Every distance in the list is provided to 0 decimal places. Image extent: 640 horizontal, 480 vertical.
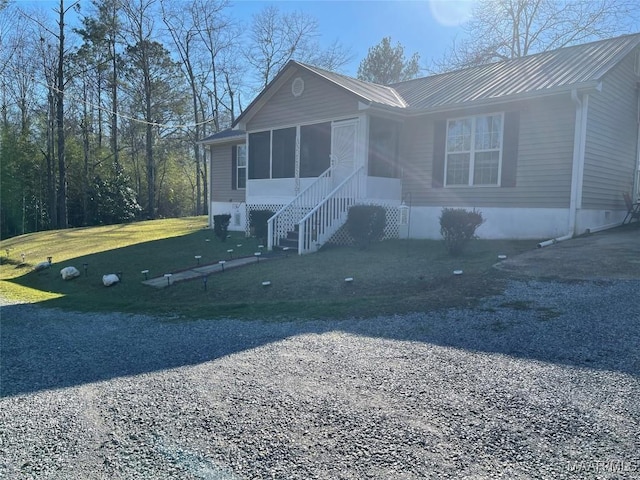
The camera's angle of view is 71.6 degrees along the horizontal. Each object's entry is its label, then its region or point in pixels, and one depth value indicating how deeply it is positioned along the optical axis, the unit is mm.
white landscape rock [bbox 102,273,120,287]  9568
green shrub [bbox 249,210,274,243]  12460
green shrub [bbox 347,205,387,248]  10234
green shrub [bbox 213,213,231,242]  13325
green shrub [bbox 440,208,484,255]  8383
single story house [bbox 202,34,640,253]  9492
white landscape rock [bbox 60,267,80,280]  10738
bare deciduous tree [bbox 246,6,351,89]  31859
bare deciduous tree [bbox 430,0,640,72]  22781
